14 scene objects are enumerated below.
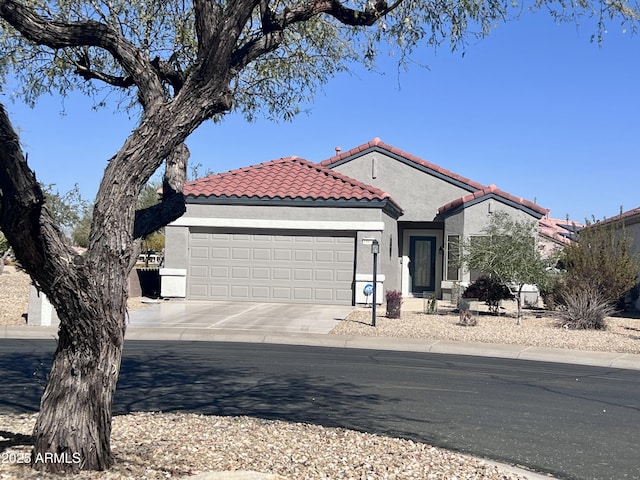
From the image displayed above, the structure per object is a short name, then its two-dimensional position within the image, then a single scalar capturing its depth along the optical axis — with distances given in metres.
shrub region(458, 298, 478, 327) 17.97
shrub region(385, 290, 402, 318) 19.00
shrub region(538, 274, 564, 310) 20.17
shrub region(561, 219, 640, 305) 20.44
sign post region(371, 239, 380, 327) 17.45
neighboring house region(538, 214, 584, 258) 27.44
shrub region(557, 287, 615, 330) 17.86
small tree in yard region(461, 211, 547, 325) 19.05
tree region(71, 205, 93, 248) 42.97
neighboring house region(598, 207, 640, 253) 24.28
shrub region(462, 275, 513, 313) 20.89
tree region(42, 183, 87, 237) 35.12
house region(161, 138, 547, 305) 23.00
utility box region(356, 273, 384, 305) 22.59
